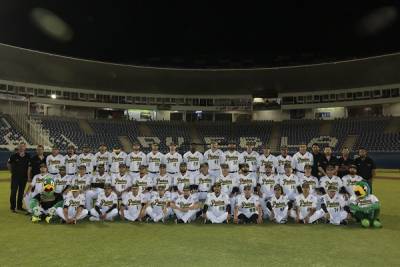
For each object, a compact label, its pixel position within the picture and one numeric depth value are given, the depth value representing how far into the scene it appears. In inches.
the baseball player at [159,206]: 458.6
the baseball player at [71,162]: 545.6
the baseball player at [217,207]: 446.0
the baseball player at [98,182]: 502.3
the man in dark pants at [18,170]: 501.7
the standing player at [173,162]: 558.9
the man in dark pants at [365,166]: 488.7
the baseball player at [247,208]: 446.0
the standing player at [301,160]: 530.0
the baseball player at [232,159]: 551.2
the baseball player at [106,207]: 457.8
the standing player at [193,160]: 560.1
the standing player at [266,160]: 540.2
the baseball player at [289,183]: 497.4
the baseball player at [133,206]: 460.0
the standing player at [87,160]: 558.6
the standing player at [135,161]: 561.9
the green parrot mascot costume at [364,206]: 424.2
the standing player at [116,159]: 560.4
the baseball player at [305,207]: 446.0
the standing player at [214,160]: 564.1
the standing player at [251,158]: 558.3
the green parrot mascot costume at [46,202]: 447.8
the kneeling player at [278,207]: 453.4
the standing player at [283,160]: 538.8
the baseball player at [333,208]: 442.6
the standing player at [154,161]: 559.8
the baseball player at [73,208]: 438.3
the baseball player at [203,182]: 511.8
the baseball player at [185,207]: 453.2
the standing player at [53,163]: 529.7
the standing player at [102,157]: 566.9
